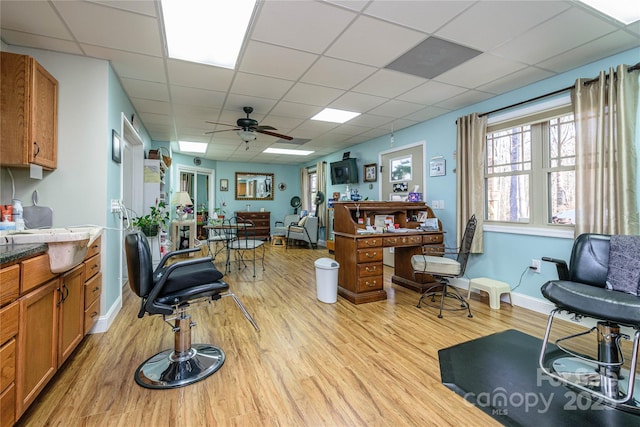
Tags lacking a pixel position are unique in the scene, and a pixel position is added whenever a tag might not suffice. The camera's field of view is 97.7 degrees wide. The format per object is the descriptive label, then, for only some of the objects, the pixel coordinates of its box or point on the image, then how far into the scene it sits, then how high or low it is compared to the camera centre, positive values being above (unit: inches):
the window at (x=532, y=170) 115.8 +20.4
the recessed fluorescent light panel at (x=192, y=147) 247.7 +64.9
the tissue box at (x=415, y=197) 173.3 +11.2
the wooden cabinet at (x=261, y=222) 340.8 -8.2
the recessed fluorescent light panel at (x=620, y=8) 75.4 +57.1
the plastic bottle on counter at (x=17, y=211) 78.5 +1.4
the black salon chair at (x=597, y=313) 62.9 -22.5
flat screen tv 241.9 +39.1
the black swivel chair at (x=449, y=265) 120.7 -22.2
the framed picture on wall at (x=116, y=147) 105.5 +26.9
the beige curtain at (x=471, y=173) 139.6 +21.7
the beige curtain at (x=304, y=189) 351.3 +34.0
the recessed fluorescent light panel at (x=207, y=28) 76.9 +58.1
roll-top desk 133.5 -15.7
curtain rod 92.7 +49.8
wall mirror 354.0 +38.3
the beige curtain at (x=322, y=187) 297.0 +30.8
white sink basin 60.8 -6.3
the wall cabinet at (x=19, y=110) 78.5 +30.2
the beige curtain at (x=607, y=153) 93.2 +21.8
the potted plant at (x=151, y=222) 159.8 -3.6
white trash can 130.4 -29.9
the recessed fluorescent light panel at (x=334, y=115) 163.3 +61.0
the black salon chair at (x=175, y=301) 68.5 -22.2
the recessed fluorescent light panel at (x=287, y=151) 271.3 +64.6
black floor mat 60.4 -43.4
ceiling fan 154.5 +49.2
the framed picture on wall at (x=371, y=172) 222.1 +34.8
